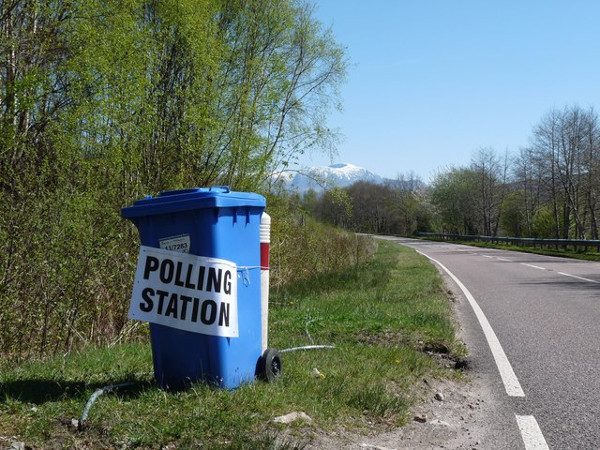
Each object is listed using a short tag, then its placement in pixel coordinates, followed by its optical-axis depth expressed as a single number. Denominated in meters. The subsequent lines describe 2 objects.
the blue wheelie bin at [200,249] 4.32
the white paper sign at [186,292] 4.30
